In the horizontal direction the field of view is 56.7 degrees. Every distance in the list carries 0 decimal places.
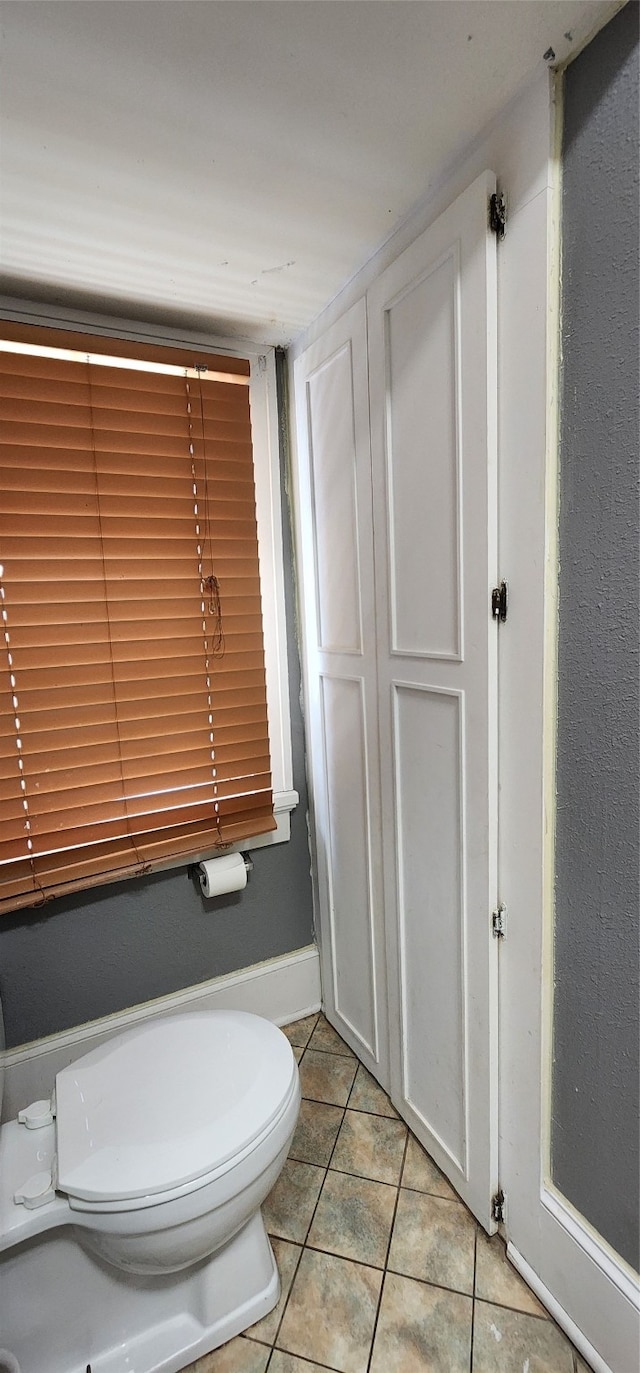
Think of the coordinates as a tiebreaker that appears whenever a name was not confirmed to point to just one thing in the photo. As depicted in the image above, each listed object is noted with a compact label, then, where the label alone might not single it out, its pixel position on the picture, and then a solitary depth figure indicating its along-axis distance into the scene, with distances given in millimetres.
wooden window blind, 1402
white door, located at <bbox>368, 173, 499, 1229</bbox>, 1011
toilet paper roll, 1639
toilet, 938
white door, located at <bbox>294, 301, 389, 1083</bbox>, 1391
